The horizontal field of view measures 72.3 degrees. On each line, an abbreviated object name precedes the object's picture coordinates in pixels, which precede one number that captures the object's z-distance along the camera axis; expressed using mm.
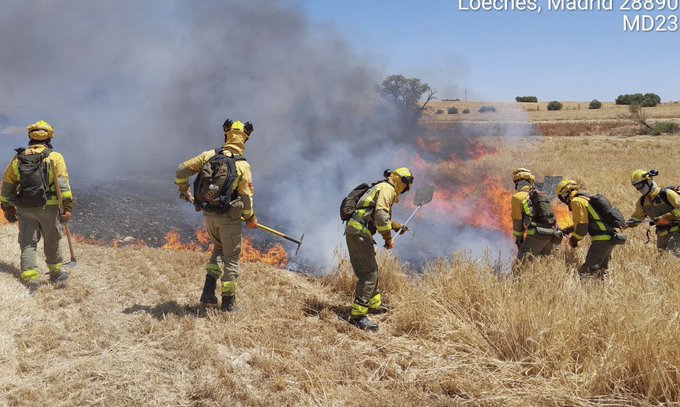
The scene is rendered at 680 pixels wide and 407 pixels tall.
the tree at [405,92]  24734
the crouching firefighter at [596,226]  5578
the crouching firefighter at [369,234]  4605
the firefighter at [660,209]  6035
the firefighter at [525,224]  5941
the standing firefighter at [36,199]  5125
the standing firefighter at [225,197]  4457
